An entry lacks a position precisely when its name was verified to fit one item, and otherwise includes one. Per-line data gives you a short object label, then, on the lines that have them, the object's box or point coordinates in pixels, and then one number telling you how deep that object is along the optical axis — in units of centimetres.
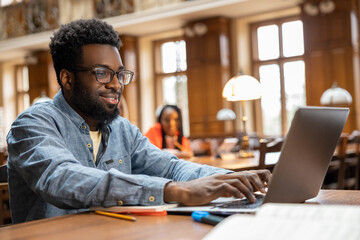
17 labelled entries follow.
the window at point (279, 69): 1058
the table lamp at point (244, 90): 453
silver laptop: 115
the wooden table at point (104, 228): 102
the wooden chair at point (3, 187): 184
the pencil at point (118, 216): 118
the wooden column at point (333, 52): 905
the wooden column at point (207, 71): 1091
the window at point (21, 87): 1526
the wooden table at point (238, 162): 328
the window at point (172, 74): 1236
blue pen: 109
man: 127
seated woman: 515
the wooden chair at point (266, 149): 310
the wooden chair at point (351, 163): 486
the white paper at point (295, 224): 67
